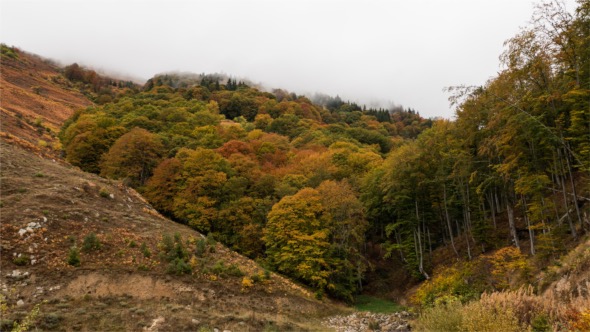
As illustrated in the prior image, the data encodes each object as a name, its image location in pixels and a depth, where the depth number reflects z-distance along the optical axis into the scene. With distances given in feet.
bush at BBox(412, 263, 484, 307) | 73.51
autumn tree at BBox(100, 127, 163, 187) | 141.08
